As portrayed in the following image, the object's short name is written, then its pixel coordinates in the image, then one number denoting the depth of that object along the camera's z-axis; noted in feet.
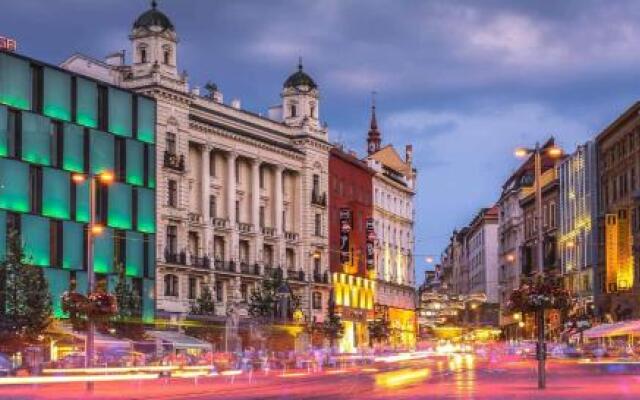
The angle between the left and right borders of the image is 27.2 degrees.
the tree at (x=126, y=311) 292.81
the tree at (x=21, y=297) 247.50
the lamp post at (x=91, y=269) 157.99
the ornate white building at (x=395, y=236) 505.66
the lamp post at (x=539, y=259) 140.97
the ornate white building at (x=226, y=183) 340.80
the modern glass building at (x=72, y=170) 296.71
